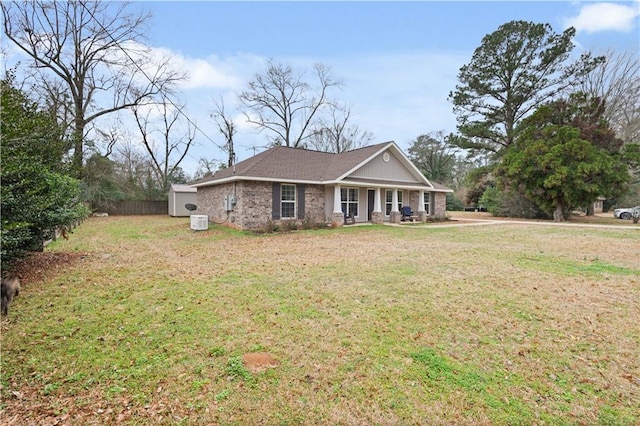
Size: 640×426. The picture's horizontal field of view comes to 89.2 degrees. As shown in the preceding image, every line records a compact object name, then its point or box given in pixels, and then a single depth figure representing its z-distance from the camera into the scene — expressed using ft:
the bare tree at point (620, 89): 81.35
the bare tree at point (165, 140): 105.40
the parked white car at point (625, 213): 75.56
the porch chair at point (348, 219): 56.49
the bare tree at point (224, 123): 107.96
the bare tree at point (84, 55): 62.49
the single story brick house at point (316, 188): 47.73
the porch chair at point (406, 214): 64.69
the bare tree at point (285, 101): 105.40
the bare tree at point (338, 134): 117.19
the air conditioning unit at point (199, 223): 47.06
